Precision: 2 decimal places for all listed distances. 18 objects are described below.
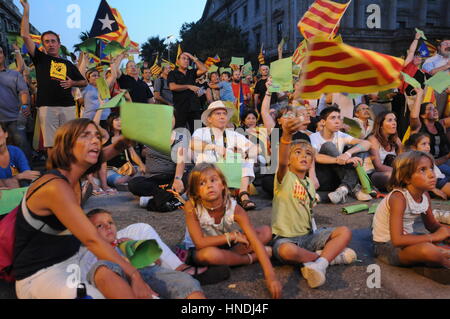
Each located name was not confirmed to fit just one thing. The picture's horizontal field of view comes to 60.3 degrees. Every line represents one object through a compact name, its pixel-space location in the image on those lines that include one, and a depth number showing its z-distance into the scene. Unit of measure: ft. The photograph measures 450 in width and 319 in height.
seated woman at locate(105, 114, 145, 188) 17.47
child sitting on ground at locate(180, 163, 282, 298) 8.59
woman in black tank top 6.26
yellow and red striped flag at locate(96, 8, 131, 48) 22.52
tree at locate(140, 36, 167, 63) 183.93
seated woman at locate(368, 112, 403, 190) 16.63
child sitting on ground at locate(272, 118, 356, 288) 8.51
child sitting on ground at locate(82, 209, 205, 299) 6.53
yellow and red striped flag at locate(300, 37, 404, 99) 6.73
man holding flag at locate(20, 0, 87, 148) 17.20
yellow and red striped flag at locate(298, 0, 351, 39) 18.02
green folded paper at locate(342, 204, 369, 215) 13.80
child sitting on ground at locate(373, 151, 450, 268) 8.40
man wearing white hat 14.75
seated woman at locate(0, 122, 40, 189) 11.75
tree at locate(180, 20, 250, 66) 130.84
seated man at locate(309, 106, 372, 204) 15.92
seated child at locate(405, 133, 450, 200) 14.93
